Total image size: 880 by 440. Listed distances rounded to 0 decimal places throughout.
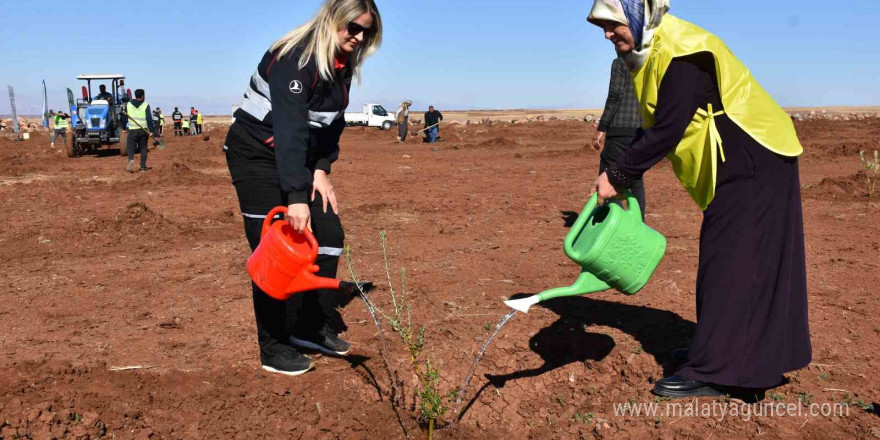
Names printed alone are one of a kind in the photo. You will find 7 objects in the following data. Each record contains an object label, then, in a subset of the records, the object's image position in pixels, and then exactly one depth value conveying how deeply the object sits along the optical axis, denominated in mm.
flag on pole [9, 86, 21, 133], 31000
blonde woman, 2826
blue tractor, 16797
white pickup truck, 35938
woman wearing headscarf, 2674
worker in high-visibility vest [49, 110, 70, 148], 19984
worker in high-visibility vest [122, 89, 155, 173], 12680
